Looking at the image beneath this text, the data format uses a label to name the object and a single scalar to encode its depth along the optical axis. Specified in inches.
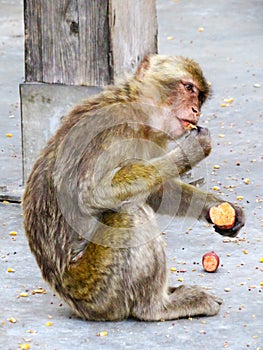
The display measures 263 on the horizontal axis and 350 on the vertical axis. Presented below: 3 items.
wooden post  478.3
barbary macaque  363.3
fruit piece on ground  424.5
